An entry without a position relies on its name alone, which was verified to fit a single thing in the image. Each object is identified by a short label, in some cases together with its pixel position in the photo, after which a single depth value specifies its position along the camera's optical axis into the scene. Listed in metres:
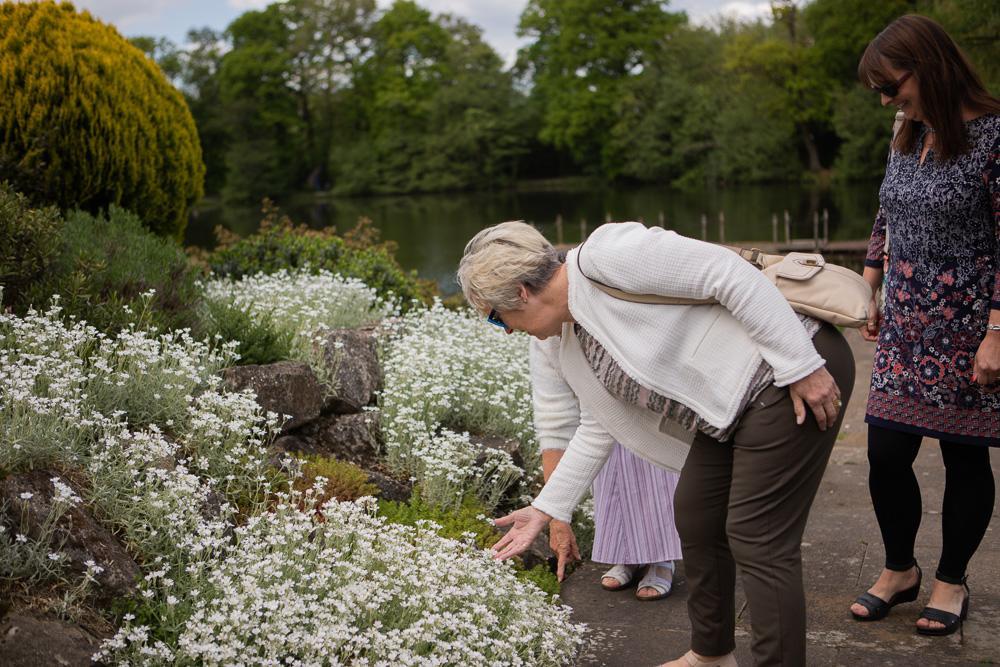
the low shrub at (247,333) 5.18
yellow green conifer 6.74
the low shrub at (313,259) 8.38
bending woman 2.60
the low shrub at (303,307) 5.44
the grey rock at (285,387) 4.84
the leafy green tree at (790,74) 44.62
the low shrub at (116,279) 4.82
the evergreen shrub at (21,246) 4.66
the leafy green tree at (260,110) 57.09
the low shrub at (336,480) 4.25
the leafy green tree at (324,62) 61.94
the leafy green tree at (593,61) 57.31
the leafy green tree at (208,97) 53.00
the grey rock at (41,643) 2.66
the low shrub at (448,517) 4.27
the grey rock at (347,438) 5.09
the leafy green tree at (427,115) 59.34
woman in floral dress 3.37
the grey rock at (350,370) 5.43
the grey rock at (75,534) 3.04
